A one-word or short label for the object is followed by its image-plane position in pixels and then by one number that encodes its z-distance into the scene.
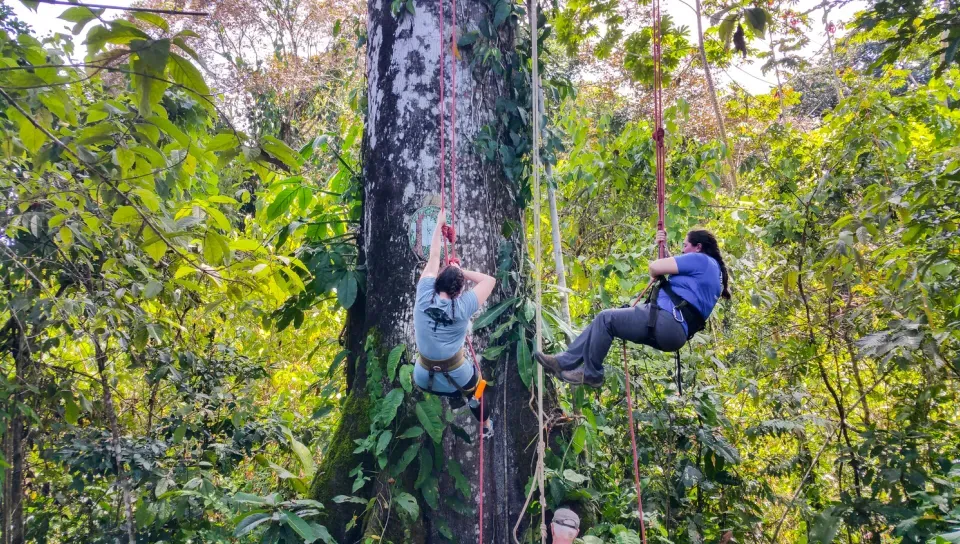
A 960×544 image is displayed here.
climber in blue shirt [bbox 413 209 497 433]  2.93
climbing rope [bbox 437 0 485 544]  3.05
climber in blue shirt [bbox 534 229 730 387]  3.09
